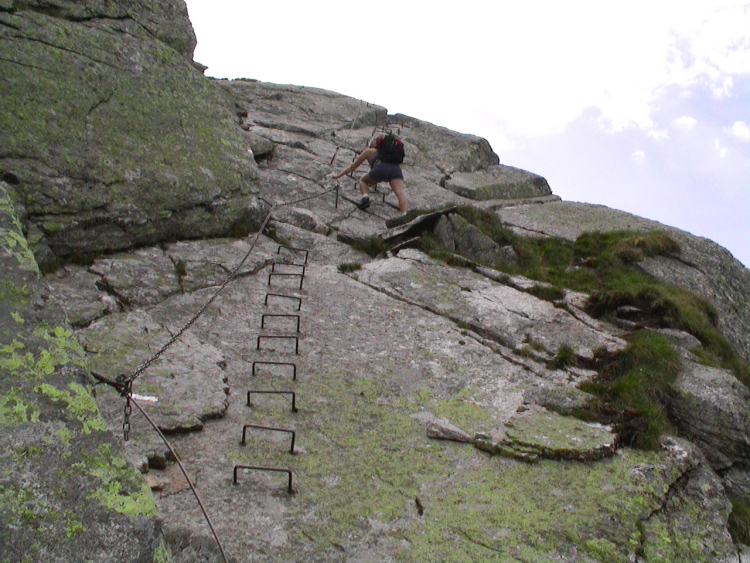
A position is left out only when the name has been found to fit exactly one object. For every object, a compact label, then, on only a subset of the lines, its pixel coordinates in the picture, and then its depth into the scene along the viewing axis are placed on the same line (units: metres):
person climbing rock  12.23
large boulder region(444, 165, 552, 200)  14.41
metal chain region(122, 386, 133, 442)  4.18
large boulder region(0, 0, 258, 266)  7.31
